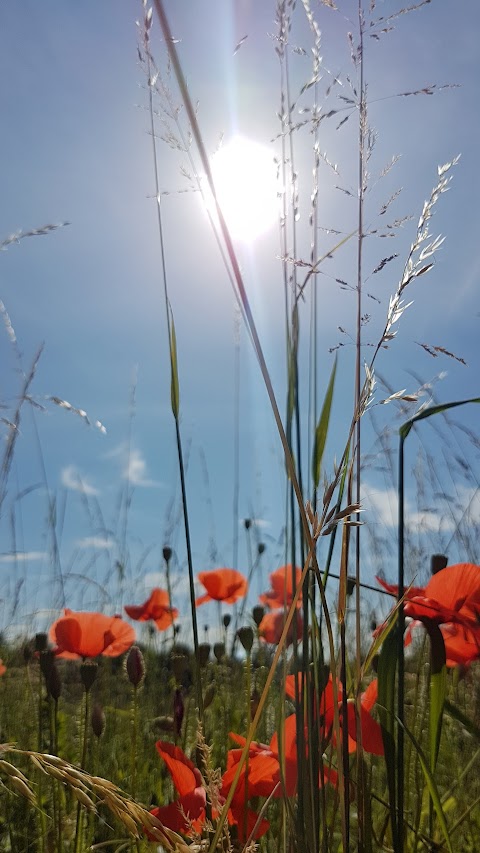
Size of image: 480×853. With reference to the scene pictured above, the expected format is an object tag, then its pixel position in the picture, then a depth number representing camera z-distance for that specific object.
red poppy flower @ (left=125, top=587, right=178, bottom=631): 0.54
